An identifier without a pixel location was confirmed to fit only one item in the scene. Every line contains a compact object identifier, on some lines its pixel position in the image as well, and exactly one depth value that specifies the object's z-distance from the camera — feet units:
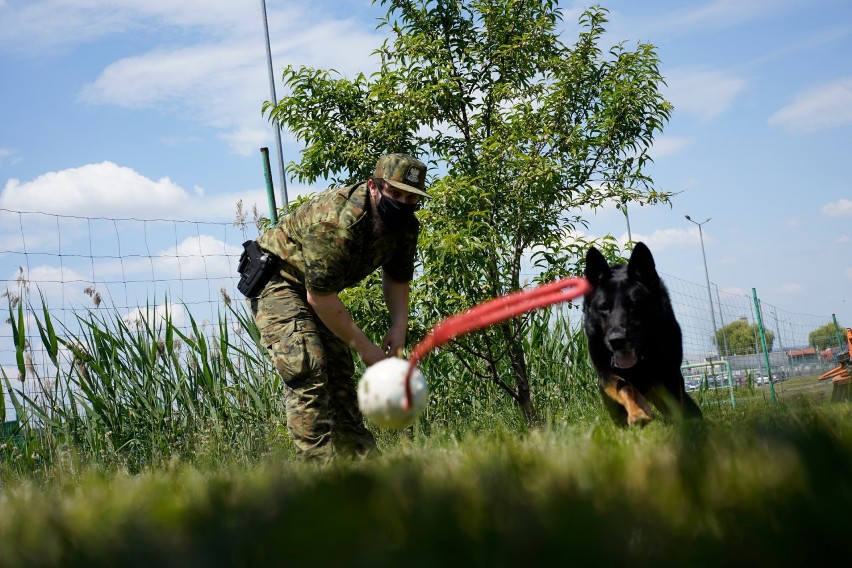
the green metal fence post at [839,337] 65.77
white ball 9.87
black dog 14.67
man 13.32
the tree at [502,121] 21.77
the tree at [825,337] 66.59
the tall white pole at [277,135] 39.24
